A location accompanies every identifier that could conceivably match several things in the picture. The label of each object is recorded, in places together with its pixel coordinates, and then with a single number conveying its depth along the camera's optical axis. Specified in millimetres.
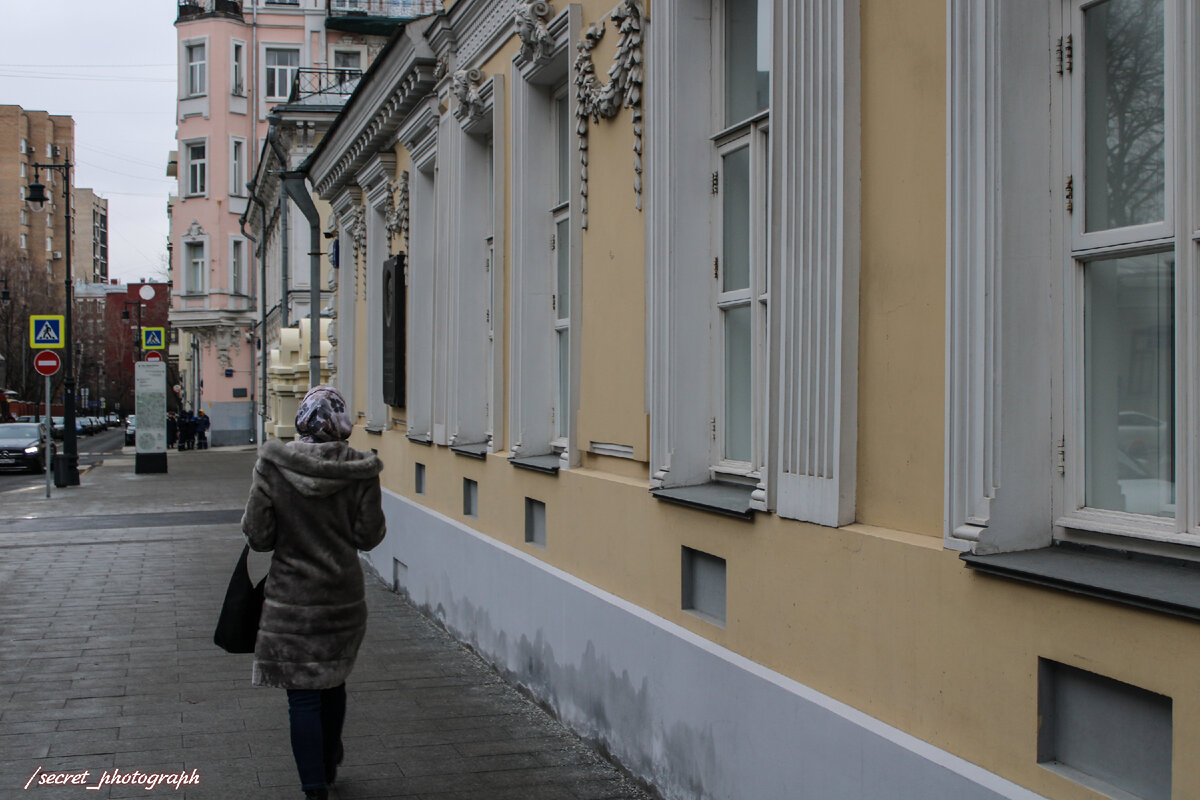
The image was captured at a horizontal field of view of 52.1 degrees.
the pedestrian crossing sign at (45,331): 23484
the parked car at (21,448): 35184
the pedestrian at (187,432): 48541
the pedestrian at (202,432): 50031
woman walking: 5148
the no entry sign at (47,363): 23341
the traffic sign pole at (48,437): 23438
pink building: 52156
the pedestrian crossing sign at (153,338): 34438
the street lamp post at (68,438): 27109
